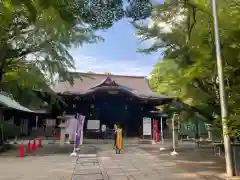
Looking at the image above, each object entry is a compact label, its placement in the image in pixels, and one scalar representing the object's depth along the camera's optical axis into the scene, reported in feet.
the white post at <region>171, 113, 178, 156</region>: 31.59
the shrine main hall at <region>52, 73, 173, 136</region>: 59.07
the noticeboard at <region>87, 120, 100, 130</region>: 57.28
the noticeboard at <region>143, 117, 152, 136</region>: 54.23
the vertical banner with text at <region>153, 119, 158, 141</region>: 52.90
